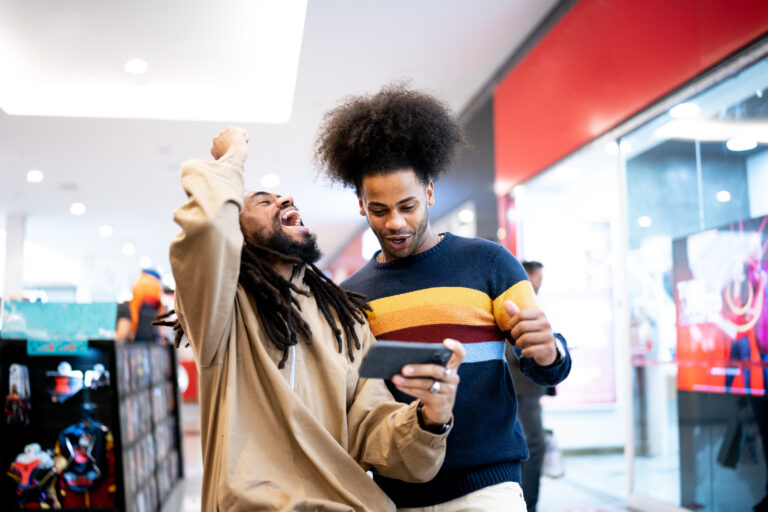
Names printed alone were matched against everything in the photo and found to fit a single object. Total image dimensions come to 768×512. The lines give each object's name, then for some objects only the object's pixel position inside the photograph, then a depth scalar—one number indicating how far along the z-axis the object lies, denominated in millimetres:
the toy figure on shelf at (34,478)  3021
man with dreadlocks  1318
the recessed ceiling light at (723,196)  3329
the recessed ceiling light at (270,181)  10586
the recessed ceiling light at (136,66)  6721
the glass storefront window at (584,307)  6285
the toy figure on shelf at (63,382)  3174
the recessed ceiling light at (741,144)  3182
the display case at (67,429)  3049
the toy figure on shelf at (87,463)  3119
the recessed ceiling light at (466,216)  6941
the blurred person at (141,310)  4715
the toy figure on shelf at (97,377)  3244
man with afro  1545
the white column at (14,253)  11906
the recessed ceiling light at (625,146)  4266
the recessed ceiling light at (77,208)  11812
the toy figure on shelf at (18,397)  3047
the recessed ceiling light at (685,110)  3543
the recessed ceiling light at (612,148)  4367
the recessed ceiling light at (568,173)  5087
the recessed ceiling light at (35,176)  9617
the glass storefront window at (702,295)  3119
